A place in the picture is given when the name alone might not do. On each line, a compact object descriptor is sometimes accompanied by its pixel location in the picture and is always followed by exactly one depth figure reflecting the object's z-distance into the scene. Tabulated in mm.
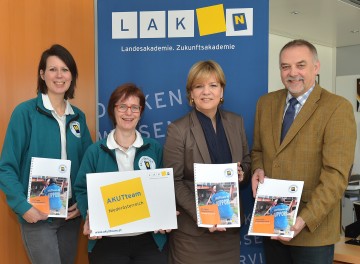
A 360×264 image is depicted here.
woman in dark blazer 2158
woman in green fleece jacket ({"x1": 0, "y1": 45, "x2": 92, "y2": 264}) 2066
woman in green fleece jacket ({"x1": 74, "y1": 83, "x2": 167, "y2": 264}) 2092
